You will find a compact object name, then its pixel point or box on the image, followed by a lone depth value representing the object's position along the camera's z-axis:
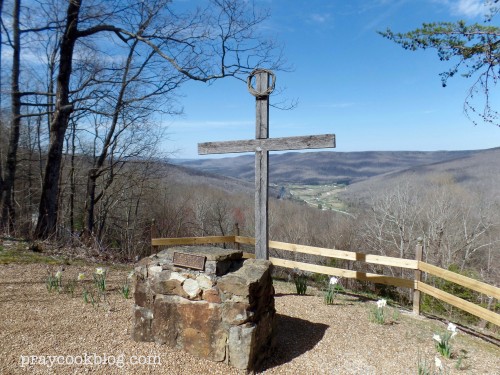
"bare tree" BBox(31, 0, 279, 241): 9.52
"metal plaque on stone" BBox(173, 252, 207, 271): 3.74
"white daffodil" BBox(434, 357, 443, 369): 3.35
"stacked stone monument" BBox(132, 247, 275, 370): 3.54
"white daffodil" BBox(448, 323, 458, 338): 4.08
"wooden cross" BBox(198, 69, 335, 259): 5.13
